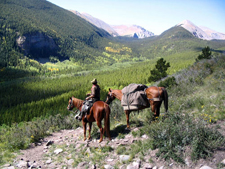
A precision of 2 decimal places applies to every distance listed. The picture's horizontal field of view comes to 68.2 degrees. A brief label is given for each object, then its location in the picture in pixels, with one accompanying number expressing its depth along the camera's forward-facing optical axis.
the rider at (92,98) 9.75
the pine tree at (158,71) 36.53
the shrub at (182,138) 5.56
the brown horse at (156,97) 9.10
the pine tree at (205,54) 31.38
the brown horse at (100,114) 9.12
